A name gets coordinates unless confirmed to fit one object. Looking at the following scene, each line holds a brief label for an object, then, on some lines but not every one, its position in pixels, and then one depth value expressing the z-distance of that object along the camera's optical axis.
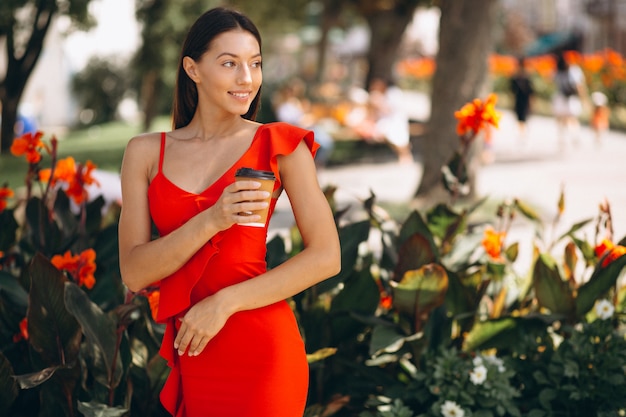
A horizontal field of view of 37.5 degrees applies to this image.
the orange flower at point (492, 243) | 3.96
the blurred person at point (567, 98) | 17.61
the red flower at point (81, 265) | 3.42
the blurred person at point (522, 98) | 18.53
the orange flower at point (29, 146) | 3.76
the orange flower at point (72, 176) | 3.88
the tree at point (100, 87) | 30.97
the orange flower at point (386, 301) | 3.91
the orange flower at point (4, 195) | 4.08
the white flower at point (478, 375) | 3.41
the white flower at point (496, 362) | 3.51
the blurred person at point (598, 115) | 17.64
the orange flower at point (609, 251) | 3.75
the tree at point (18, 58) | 17.53
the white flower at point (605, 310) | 3.72
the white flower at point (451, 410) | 3.37
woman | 2.19
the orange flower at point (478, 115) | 3.96
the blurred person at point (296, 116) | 14.41
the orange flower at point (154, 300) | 3.04
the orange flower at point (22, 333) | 3.38
